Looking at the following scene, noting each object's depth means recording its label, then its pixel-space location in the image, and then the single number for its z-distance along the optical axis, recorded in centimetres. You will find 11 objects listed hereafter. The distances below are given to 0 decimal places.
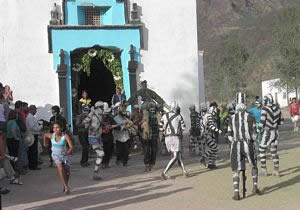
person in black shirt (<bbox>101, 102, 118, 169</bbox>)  1470
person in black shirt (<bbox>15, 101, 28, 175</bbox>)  1337
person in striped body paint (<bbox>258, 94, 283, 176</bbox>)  1231
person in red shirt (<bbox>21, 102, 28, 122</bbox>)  1402
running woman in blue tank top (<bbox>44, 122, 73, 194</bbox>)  1095
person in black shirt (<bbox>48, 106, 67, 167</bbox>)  1407
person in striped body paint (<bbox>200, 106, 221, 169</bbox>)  1379
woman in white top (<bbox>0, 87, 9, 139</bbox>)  1231
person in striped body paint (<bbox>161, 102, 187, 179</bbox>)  1261
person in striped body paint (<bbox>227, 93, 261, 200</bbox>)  1035
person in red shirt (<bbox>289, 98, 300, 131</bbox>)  2536
